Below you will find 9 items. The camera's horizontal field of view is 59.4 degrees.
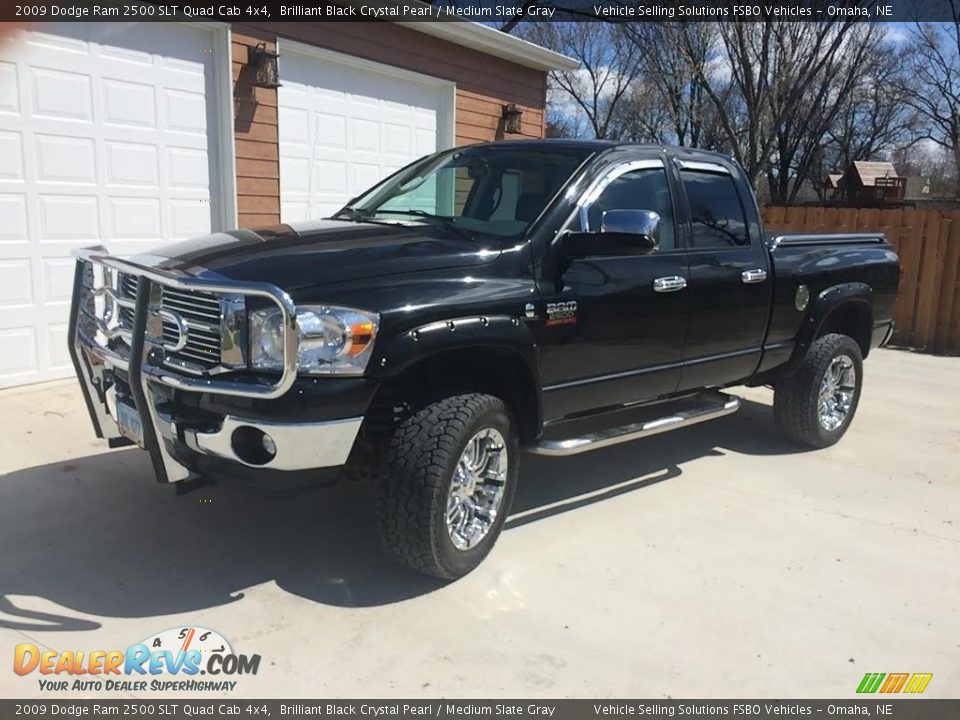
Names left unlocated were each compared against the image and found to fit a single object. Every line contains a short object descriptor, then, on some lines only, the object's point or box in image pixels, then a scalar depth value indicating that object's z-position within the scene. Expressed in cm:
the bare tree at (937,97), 3325
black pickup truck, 318
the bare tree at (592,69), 2986
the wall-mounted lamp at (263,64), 764
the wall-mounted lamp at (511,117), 1115
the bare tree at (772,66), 1633
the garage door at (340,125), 826
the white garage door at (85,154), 630
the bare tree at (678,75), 1794
